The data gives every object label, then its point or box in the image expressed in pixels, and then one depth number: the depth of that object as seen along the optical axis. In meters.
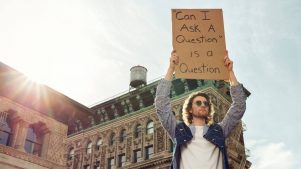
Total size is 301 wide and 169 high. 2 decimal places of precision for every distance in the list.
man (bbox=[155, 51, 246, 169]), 3.79
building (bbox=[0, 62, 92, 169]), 18.34
